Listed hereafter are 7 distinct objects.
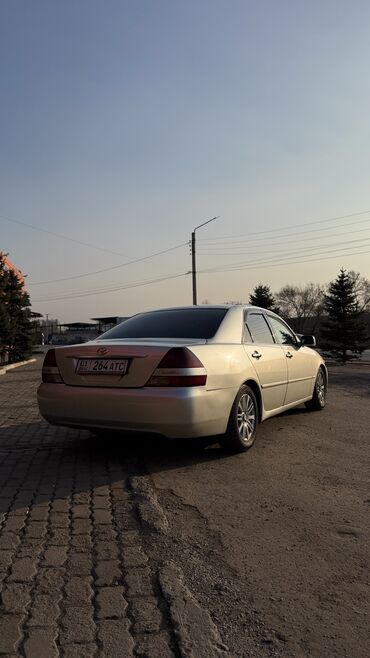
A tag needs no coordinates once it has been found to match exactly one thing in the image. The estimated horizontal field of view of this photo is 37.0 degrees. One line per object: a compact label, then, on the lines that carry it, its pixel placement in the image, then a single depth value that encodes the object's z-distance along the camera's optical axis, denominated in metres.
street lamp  32.47
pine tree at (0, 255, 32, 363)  20.59
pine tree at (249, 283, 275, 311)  46.12
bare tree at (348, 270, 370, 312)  94.23
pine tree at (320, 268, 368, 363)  46.09
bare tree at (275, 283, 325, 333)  102.24
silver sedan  4.75
